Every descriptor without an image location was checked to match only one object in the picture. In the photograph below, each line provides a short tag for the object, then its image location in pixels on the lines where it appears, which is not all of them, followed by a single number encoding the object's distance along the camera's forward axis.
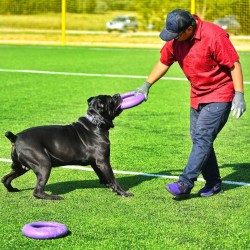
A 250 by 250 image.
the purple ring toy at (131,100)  9.97
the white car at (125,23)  46.76
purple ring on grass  7.94
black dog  9.51
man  9.29
